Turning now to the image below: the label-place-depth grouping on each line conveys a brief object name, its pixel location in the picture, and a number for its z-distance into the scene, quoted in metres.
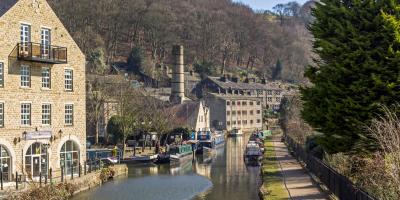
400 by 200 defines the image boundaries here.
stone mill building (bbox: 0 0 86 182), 34.66
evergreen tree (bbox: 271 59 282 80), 157.12
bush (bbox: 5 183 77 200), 26.31
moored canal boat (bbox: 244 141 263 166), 52.72
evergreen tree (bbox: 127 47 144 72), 114.19
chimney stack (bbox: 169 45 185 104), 97.19
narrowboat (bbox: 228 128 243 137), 101.60
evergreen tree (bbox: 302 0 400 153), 24.42
